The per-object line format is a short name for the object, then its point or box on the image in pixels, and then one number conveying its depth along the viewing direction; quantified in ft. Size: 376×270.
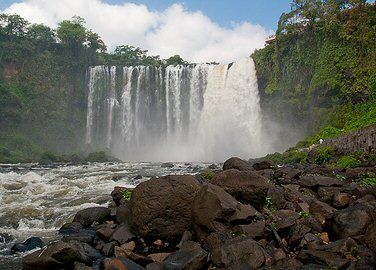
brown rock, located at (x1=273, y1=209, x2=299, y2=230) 22.59
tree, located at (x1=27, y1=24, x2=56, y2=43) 185.57
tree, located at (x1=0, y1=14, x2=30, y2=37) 172.86
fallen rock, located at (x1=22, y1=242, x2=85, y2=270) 20.86
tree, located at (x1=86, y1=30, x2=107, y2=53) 189.17
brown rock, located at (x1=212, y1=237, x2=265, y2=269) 18.51
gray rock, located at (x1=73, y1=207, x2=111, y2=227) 31.14
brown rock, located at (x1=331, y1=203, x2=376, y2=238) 20.39
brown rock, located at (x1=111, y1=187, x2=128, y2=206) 34.06
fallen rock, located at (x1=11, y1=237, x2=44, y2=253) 26.61
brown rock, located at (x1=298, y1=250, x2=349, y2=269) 17.51
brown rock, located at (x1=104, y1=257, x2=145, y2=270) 19.02
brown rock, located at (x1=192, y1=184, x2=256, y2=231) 22.06
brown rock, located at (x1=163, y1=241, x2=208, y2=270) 18.90
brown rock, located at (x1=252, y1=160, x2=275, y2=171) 45.40
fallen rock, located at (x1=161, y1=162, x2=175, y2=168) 91.25
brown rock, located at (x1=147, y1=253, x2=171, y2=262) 20.93
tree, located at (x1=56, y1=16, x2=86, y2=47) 184.34
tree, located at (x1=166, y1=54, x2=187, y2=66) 211.82
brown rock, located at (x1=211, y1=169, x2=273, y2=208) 25.61
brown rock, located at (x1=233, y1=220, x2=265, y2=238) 21.65
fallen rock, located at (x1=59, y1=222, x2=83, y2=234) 30.66
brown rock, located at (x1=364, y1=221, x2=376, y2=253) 18.57
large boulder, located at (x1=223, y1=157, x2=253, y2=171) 38.79
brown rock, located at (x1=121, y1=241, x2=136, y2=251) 23.58
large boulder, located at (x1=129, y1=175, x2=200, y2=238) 24.07
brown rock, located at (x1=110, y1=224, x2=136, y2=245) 24.66
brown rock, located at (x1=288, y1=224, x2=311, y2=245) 21.13
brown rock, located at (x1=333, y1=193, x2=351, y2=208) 27.58
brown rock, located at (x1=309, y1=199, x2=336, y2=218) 25.59
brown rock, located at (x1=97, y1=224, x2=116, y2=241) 26.09
